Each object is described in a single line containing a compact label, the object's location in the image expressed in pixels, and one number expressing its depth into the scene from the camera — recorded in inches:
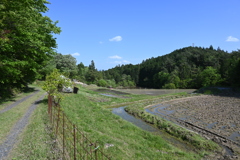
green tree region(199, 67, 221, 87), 2644.4
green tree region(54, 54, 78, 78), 2230.6
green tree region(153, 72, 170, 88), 3949.3
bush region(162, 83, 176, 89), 3239.9
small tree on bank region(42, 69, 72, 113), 565.7
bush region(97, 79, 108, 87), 3274.9
